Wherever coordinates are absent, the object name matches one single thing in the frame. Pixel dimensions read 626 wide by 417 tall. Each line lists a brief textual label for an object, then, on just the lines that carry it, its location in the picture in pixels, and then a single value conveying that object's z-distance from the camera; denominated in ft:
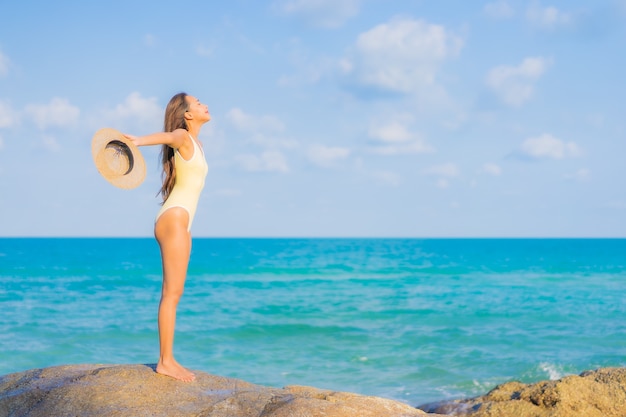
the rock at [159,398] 13.43
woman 16.22
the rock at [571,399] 18.89
